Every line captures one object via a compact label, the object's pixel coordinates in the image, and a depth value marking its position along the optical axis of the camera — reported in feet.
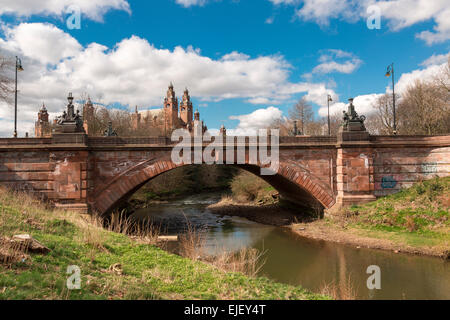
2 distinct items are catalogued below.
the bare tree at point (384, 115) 103.98
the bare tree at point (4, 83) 59.62
